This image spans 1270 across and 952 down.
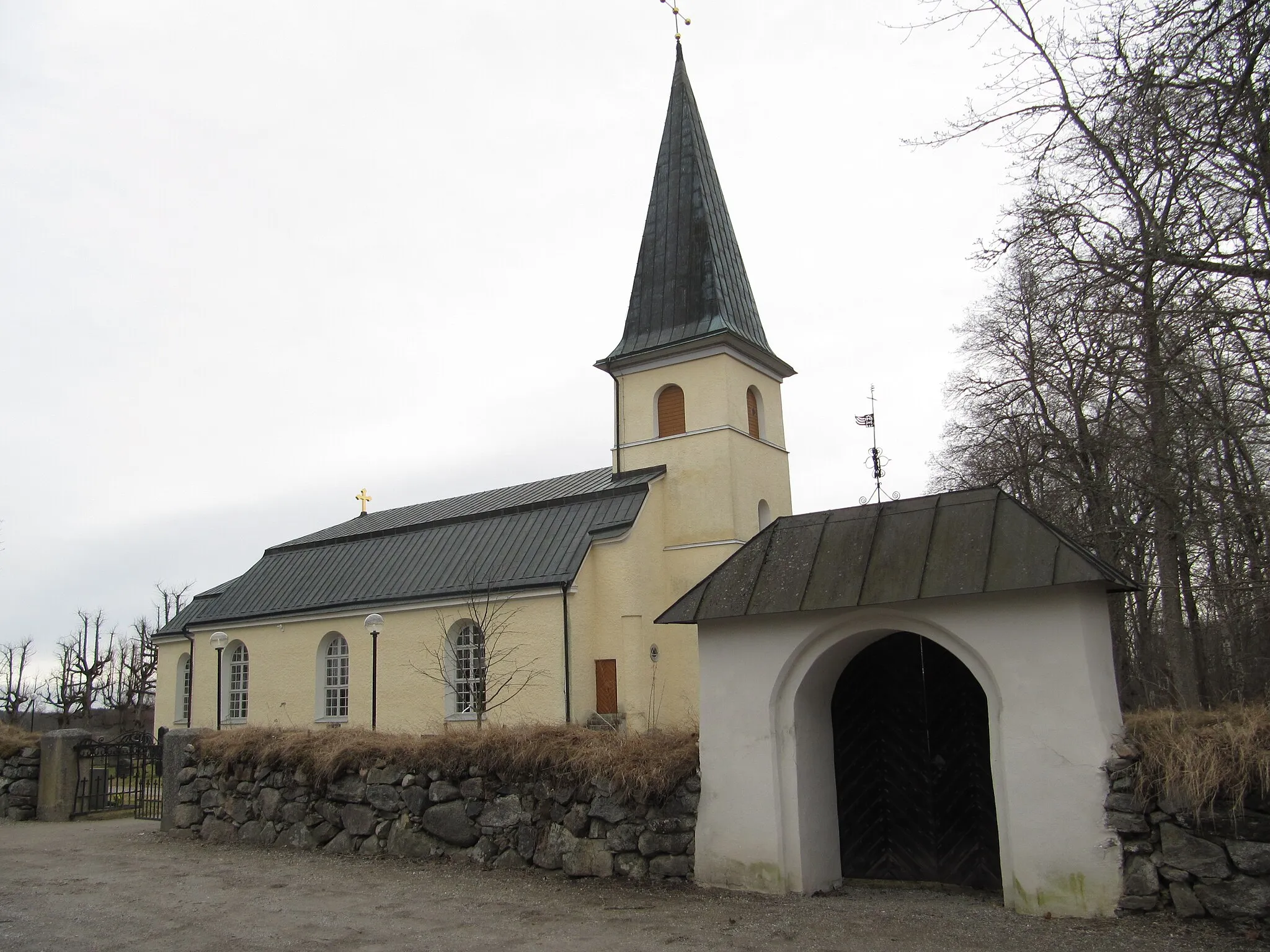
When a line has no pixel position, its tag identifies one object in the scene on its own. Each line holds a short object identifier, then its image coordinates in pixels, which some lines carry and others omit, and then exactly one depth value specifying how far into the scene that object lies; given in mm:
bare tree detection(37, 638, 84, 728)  49000
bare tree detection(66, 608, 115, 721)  50969
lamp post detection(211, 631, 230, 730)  22062
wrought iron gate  16203
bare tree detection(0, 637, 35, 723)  50031
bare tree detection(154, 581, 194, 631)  55938
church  20266
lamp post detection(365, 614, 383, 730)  18312
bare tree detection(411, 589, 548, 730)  20000
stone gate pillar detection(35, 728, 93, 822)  16703
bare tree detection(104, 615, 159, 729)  48969
